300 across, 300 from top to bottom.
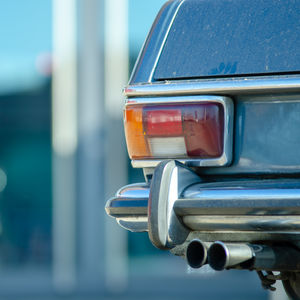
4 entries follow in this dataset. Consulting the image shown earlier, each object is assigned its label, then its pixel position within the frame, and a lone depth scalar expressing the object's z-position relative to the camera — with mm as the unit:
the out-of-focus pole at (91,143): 13546
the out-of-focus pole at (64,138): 13684
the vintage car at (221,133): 3696
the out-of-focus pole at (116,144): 13496
